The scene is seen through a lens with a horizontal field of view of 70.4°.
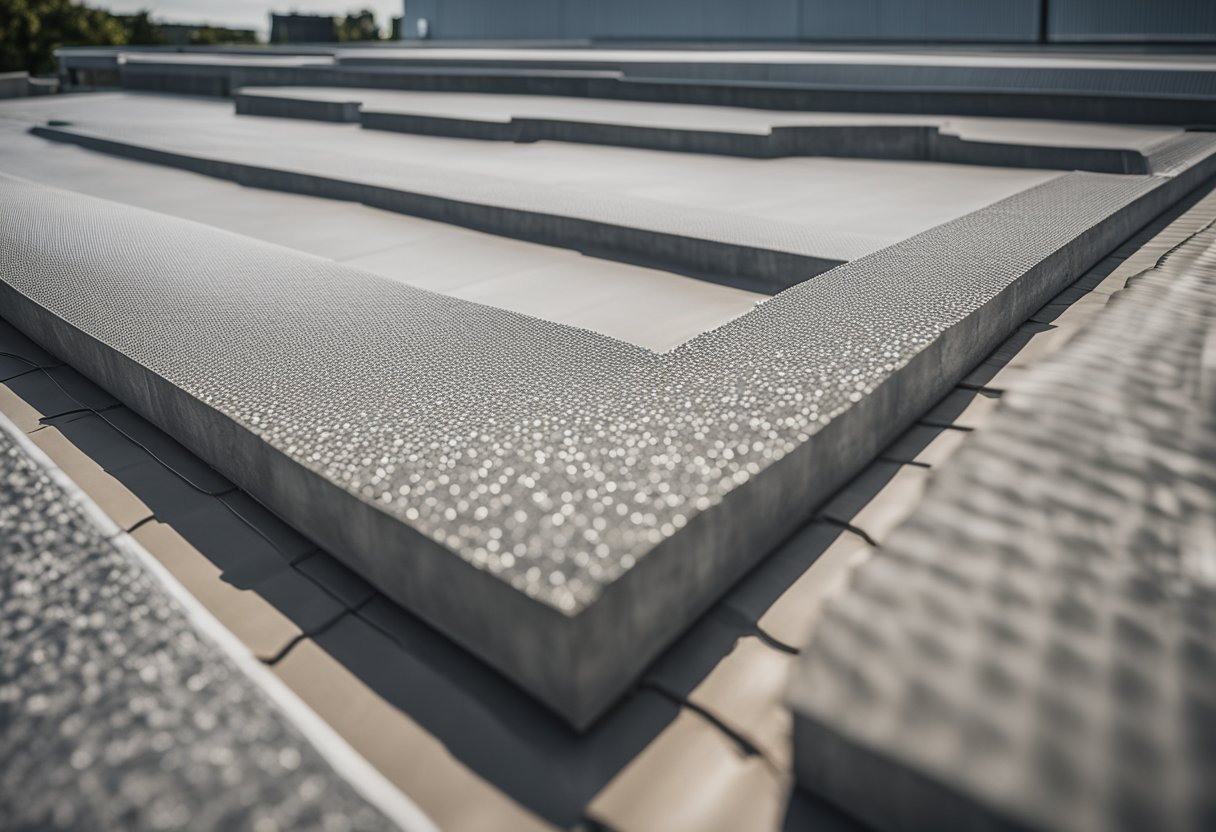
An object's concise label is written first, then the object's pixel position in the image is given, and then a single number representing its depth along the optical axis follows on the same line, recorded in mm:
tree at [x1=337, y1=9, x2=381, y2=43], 61781
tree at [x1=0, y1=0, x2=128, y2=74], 43281
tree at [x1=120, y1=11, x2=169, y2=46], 52300
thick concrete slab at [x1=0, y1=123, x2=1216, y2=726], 1444
